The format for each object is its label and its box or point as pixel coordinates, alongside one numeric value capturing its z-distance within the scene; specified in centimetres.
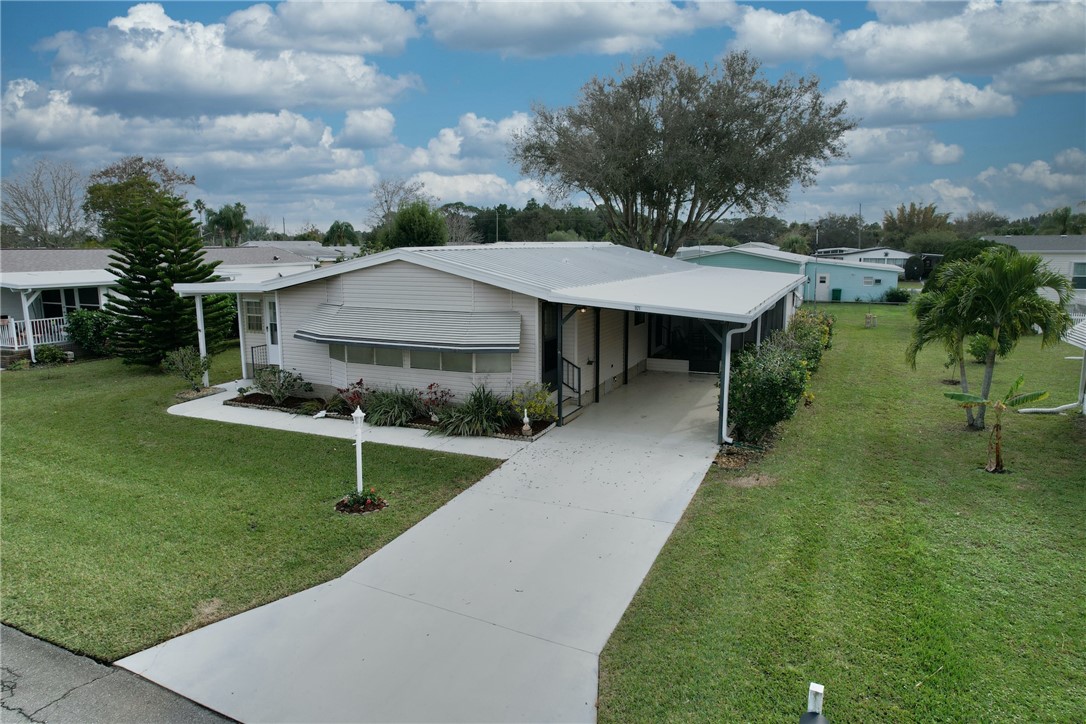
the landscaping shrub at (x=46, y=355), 1911
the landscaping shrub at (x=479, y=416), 1141
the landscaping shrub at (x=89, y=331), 1998
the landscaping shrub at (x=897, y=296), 3697
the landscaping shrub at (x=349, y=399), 1277
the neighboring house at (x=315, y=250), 4056
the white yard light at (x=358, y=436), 803
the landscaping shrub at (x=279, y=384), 1365
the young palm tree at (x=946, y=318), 1080
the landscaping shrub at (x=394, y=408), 1212
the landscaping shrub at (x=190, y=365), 1485
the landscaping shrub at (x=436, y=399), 1224
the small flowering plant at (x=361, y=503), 825
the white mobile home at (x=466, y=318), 1153
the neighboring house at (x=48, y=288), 1938
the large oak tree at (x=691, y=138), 2750
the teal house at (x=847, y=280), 3784
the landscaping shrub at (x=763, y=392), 1014
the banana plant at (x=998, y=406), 899
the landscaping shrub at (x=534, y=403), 1164
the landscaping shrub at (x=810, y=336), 1495
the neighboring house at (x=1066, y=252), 3419
